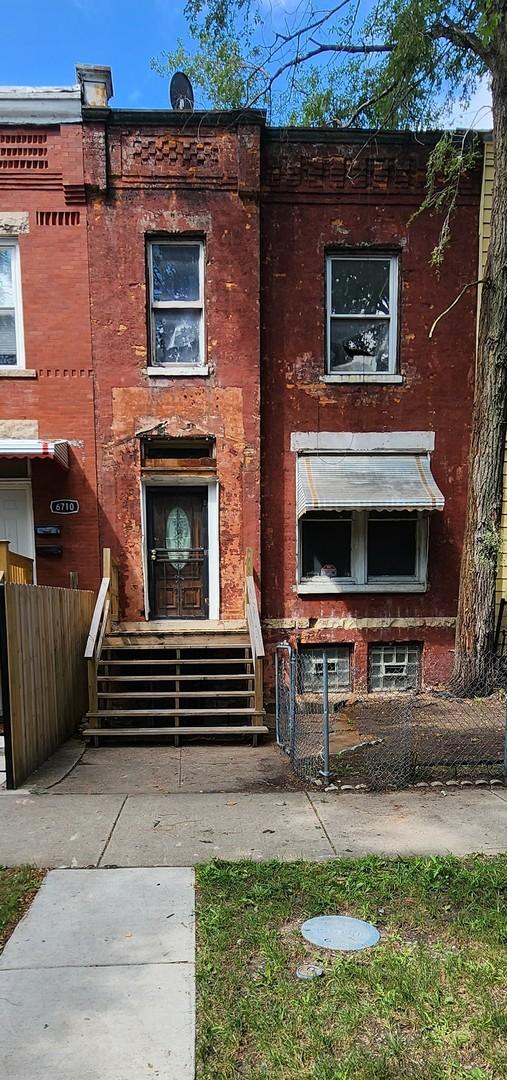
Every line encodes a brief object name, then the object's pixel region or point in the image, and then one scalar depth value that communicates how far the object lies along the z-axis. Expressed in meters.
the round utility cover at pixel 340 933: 3.20
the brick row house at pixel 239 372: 9.15
